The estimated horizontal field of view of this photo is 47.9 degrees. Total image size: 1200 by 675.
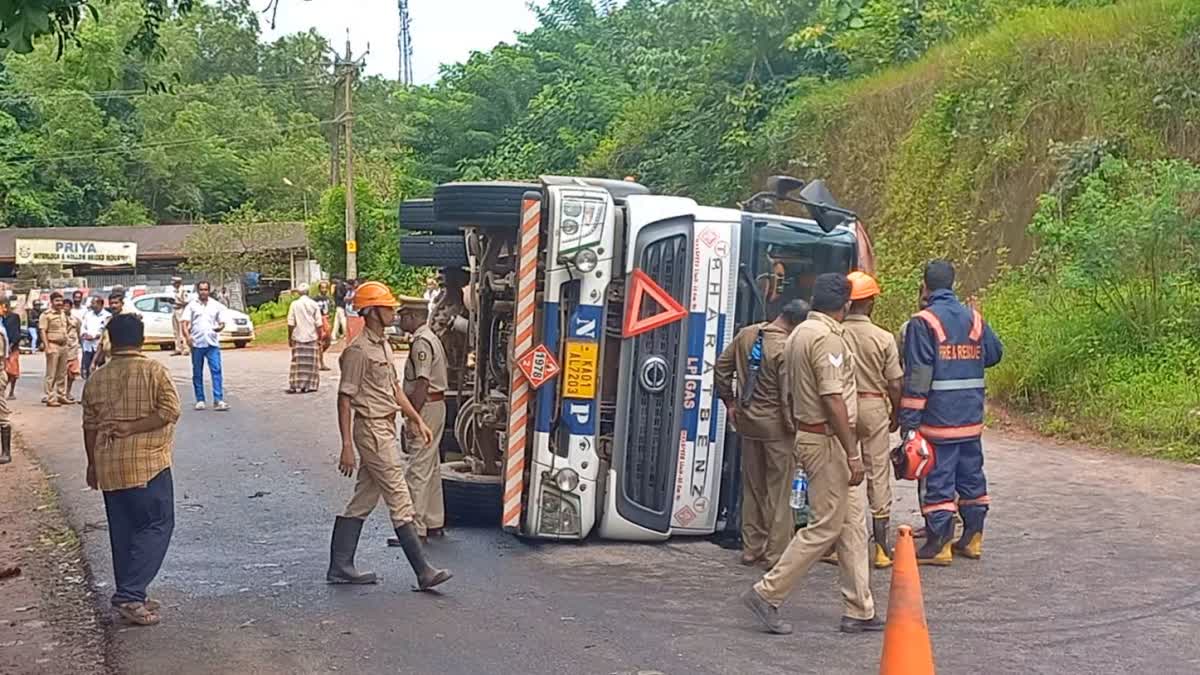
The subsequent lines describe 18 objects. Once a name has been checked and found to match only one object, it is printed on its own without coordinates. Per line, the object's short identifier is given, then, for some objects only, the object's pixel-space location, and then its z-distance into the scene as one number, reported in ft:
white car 100.32
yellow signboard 138.31
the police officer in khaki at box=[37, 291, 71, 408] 58.39
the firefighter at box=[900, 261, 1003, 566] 25.34
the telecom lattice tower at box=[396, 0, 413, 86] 258.98
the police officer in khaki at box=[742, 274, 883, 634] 20.57
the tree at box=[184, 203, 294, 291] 137.80
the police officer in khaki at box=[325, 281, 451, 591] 23.68
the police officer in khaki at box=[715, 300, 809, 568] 25.07
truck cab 25.89
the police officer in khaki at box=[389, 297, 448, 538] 27.89
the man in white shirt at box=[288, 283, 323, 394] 60.23
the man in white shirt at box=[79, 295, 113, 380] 63.87
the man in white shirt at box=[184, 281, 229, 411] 53.93
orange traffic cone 16.75
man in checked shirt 22.20
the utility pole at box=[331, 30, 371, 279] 109.70
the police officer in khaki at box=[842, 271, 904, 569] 24.73
